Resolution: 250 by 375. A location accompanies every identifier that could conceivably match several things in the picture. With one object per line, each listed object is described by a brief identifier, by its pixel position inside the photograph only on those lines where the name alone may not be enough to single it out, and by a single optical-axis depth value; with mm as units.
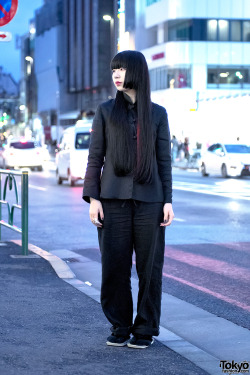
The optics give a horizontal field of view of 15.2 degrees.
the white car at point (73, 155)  28484
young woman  5445
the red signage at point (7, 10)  10062
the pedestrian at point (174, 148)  57341
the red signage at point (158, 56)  76506
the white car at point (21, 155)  41719
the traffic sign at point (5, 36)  10309
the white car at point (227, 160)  35000
